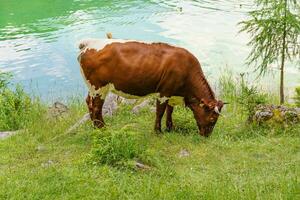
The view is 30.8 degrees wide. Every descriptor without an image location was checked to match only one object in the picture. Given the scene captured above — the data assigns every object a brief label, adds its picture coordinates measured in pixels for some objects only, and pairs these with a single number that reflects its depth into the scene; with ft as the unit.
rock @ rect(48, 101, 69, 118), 34.91
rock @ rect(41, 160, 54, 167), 23.43
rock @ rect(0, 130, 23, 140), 30.12
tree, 34.17
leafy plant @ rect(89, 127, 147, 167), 22.26
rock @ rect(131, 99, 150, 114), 32.79
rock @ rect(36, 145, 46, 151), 26.37
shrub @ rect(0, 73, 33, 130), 34.29
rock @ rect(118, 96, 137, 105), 34.44
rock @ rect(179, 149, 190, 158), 25.05
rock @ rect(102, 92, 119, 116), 32.68
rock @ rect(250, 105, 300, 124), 27.96
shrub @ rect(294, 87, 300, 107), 33.40
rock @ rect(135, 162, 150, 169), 22.09
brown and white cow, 28.02
